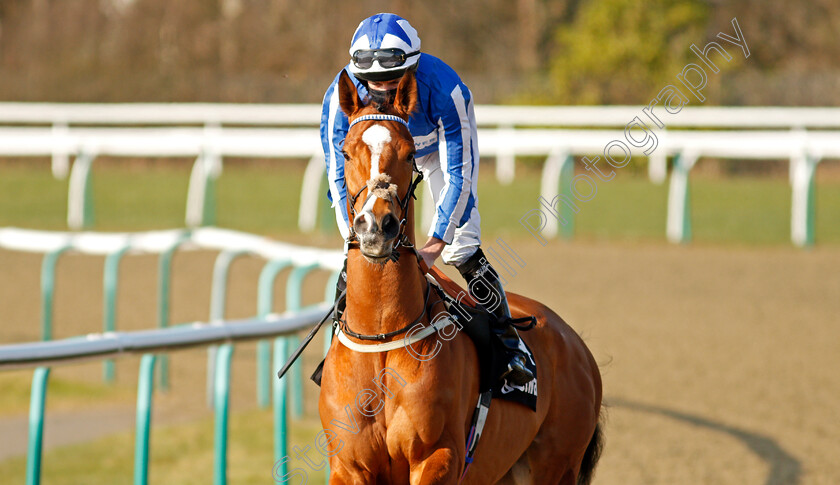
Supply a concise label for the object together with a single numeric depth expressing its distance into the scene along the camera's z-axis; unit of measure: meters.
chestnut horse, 6.36
